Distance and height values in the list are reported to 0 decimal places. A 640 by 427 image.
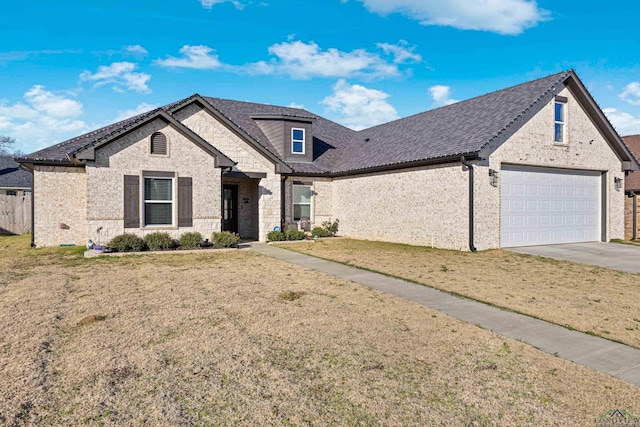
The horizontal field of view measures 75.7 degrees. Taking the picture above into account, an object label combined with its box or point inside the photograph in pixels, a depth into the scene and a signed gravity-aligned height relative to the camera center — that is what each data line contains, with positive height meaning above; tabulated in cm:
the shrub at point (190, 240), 1473 -112
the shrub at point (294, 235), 1859 -119
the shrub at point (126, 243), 1373 -115
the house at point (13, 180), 3102 +222
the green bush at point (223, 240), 1512 -115
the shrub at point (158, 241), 1419 -112
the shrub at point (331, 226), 2073 -87
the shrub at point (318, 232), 2005 -113
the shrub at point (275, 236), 1811 -121
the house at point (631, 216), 1881 -31
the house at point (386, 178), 1448 +125
